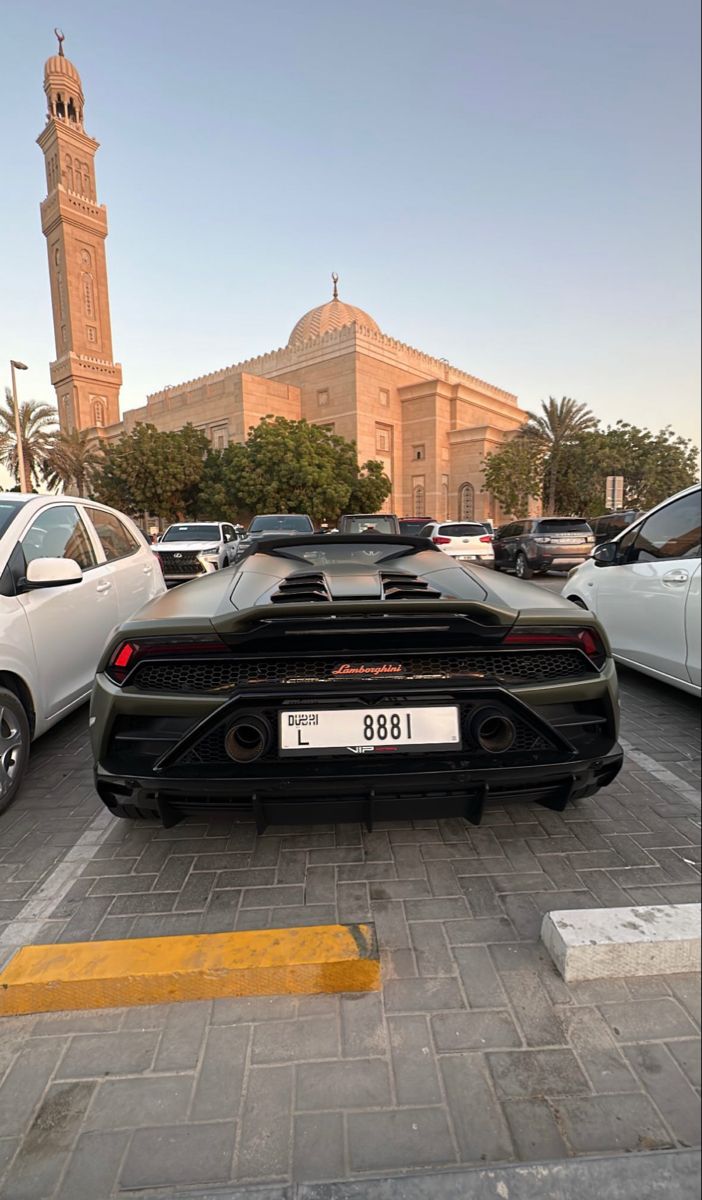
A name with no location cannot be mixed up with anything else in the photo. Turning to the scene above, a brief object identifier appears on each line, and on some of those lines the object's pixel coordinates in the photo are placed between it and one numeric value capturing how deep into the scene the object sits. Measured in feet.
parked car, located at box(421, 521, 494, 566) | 46.50
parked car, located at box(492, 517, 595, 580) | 41.50
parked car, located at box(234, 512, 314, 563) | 46.65
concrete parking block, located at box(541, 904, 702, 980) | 4.92
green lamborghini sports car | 5.98
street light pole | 76.14
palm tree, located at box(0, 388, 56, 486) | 112.06
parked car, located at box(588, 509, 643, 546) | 59.18
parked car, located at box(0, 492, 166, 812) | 9.32
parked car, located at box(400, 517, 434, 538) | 72.75
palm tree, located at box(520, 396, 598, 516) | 117.08
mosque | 160.25
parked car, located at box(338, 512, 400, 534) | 41.63
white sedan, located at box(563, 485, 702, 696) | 10.91
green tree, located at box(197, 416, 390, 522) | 111.55
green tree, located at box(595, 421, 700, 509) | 118.01
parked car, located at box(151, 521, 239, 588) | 36.70
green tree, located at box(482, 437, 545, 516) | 118.73
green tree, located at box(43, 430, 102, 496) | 125.70
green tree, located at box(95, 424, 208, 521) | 119.55
